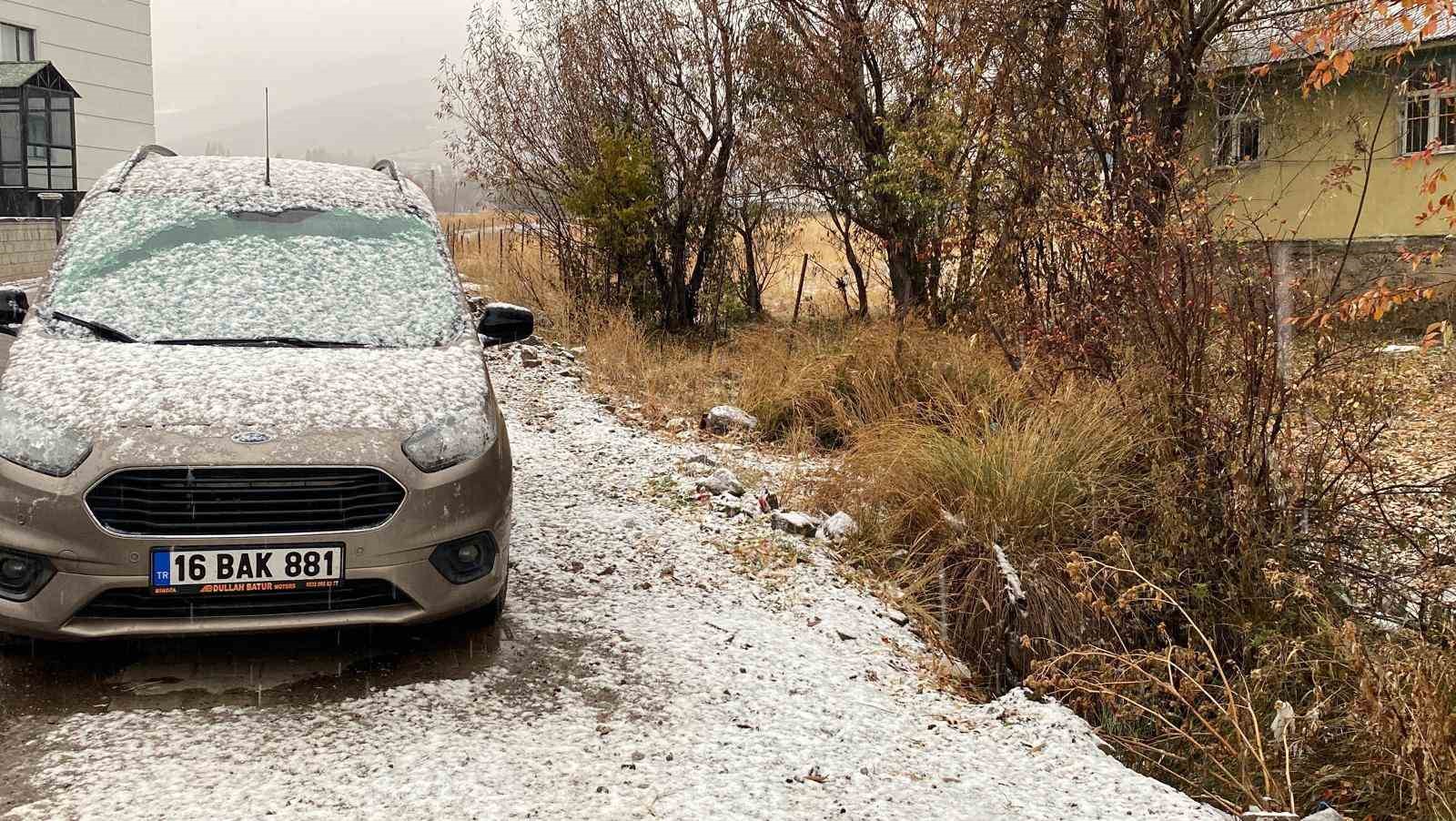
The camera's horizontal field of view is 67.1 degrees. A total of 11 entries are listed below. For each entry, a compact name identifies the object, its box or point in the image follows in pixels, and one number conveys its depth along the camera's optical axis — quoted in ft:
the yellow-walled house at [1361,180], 57.52
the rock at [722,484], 22.84
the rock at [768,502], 21.79
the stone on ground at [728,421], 29.99
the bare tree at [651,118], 46.96
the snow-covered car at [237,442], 11.87
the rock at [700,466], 24.89
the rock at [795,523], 20.31
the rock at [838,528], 20.10
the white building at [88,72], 95.50
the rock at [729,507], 21.68
